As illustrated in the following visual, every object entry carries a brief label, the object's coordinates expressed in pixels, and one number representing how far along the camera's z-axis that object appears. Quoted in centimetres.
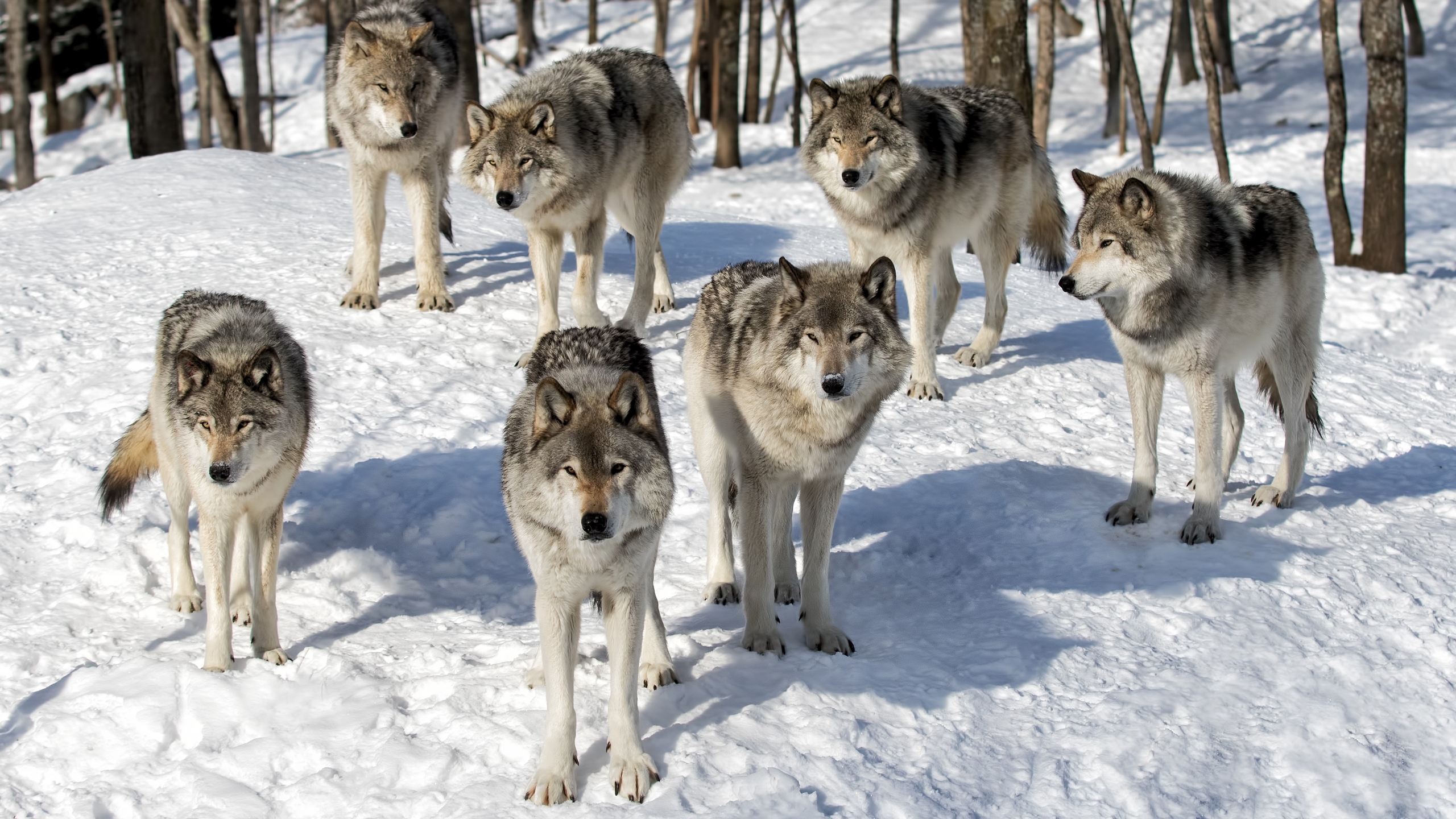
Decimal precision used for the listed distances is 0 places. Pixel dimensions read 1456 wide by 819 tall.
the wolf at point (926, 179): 772
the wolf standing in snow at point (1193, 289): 600
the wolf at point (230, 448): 471
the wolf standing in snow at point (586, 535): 382
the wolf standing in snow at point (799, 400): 476
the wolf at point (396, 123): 827
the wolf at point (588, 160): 768
